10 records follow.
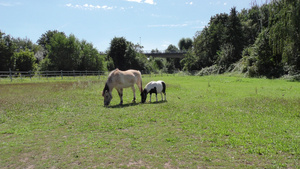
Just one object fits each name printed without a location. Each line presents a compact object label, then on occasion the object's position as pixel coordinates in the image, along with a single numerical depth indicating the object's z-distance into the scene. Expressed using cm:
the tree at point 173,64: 10519
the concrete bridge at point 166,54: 8481
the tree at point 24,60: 4547
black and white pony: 1200
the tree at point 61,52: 4888
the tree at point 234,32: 4953
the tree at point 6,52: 4181
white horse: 1147
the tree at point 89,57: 5375
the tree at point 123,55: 5975
